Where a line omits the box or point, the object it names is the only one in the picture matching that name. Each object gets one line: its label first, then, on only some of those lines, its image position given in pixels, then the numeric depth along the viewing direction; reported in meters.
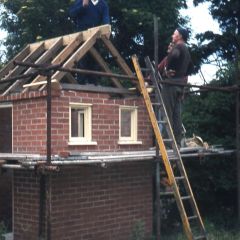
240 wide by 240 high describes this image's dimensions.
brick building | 8.05
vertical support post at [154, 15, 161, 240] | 8.07
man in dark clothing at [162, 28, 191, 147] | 9.14
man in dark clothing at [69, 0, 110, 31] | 9.84
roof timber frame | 8.54
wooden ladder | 7.62
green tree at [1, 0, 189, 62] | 18.72
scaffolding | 6.96
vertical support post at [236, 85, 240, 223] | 10.11
